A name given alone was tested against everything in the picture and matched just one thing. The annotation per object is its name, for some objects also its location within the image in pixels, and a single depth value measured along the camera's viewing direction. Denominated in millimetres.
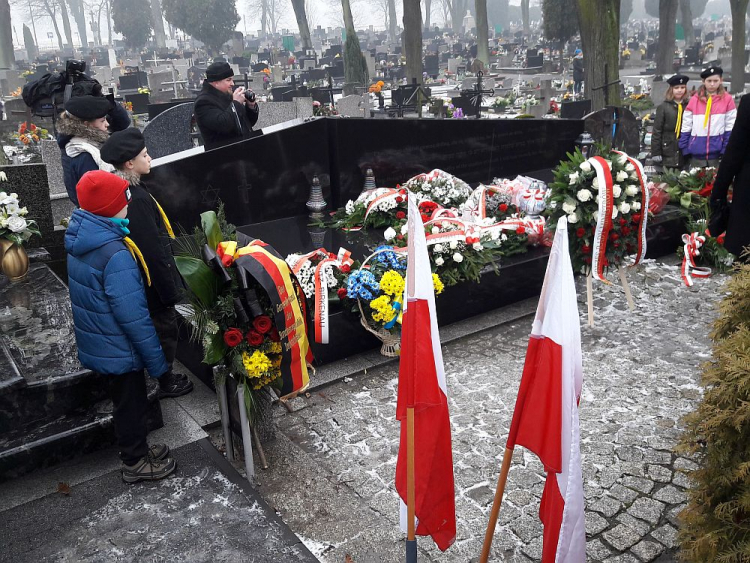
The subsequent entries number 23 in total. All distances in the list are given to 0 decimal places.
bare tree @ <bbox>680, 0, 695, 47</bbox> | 43941
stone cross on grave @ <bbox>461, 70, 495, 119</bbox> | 17644
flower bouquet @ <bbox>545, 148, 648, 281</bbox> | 5957
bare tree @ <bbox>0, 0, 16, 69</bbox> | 39281
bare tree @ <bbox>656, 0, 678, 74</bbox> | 27609
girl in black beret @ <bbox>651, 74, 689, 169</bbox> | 9172
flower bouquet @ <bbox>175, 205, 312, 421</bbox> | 3775
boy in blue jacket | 3586
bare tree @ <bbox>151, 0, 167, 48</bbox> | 63719
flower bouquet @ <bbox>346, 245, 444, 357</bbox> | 5188
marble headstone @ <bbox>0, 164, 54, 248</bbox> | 6395
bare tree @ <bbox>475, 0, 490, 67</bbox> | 31531
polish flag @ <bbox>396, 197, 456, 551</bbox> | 2854
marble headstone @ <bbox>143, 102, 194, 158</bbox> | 10375
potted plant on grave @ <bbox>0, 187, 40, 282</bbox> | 5776
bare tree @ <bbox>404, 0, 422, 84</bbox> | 20484
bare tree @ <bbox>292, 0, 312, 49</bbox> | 41438
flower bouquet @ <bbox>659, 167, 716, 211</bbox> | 7832
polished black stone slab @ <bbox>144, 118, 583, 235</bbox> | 6512
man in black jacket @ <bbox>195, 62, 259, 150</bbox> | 6871
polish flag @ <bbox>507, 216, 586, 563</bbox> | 2678
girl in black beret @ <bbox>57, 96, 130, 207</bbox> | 4934
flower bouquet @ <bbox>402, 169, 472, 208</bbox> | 7457
